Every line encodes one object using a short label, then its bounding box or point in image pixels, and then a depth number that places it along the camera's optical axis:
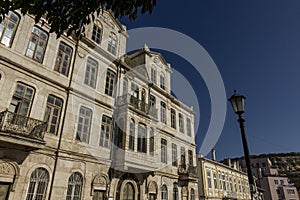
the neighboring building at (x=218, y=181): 26.50
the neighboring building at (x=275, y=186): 52.19
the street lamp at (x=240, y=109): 6.06
